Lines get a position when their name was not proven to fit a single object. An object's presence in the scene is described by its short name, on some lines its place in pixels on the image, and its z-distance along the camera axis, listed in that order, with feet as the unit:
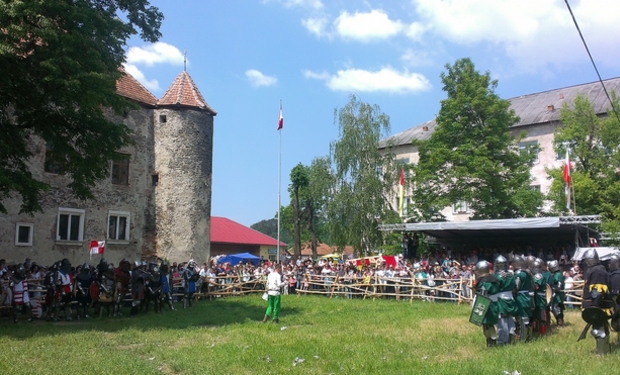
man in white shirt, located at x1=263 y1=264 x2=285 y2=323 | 55.01
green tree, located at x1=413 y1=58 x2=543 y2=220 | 114.93
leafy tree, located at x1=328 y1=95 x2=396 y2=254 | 131.34
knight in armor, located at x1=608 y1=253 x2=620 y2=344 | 36.76
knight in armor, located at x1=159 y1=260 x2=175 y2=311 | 69.91
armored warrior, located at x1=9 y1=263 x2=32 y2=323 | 56.08
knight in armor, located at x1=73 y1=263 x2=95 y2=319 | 60.70
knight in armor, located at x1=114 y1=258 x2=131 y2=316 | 63.77
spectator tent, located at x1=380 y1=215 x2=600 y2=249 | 83.18
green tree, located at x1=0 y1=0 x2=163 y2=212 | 52.54
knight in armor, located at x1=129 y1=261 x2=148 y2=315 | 64.13
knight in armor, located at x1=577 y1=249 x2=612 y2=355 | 35.17
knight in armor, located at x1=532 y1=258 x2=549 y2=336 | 43.57
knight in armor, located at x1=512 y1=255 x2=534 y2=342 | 40.57
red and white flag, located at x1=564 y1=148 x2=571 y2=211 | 99.45
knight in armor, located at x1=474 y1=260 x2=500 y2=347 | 38.68
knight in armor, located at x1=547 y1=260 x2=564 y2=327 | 48.19
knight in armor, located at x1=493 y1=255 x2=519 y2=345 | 39.20
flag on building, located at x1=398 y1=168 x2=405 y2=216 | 119.11
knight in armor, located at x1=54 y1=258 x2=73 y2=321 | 58.65
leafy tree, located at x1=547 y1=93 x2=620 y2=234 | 115.14
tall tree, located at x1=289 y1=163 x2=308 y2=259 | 186.03
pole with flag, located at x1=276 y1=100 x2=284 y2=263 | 113.80
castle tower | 105.60
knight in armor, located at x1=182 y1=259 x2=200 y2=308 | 76.84
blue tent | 142.92
